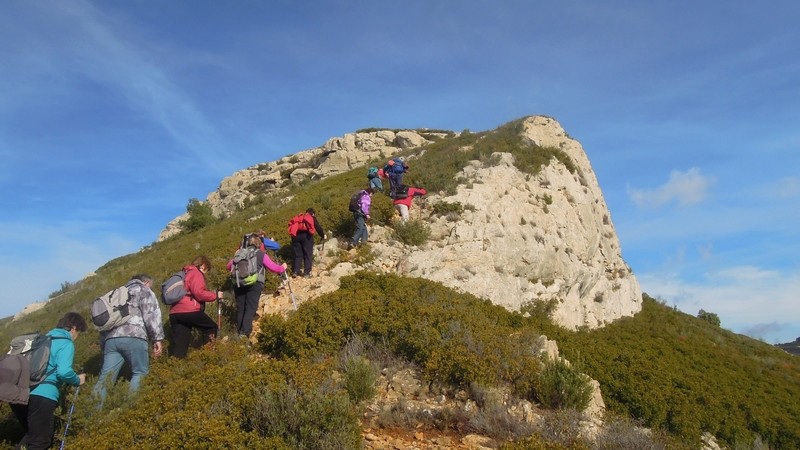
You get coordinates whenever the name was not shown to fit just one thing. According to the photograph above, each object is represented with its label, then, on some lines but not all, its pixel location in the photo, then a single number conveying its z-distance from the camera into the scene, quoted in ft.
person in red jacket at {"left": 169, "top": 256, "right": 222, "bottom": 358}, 27.32
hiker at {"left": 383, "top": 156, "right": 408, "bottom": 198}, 53.31
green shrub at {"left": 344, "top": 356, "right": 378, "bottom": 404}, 21.72
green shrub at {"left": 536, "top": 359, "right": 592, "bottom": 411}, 23.71
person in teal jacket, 18.38
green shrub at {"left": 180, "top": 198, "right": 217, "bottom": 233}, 97.30
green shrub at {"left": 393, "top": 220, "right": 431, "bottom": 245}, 46.37
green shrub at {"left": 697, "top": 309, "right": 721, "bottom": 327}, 95.88
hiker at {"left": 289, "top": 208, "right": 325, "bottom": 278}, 38.22
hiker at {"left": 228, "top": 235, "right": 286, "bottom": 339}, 31.14
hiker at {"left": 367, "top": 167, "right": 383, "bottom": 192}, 56.24
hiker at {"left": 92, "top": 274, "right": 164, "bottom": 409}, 22.94
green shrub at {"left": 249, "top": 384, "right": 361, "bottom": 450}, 16.03
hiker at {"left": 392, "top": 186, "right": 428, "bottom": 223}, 48.62
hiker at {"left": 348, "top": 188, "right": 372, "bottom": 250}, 43.19
